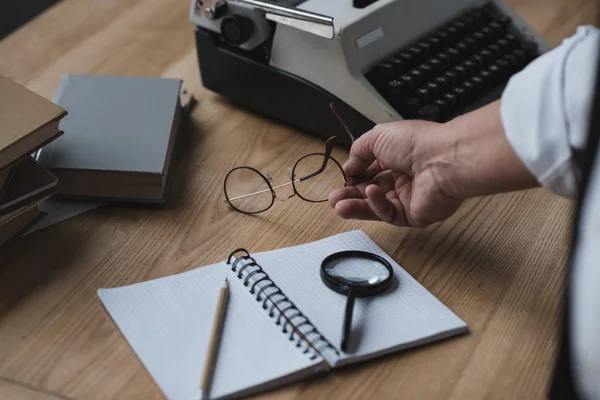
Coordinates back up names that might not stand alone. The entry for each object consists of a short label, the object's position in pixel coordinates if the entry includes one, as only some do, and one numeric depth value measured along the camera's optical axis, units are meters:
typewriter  1.17
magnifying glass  0.92
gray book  1.07
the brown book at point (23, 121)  0.96
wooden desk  0.84
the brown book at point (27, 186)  0.99
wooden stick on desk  0.80
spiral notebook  0.83
